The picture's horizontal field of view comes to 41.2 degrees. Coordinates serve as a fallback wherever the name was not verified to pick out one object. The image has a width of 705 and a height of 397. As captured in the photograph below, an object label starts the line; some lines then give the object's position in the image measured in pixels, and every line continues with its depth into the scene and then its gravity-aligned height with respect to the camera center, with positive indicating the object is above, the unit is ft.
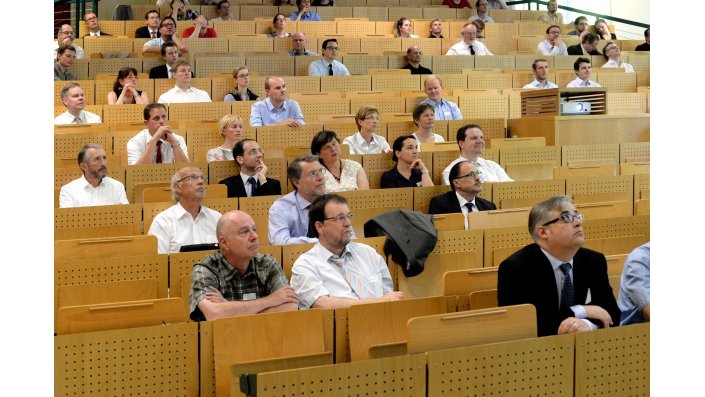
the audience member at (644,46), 37.87 +5.82
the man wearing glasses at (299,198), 17.02 -0.14
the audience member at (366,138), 23.39 +1.32
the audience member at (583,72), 30.73 +3.87
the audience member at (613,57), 34.47 +4.89
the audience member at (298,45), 32.71 +5.11
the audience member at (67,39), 31.01 +5.11
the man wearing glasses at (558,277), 11.90 -1.13
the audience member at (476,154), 21.12 +0.81
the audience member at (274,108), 25.85 +2.30
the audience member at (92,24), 35.09 +6.25
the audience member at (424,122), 23.90 +1.74
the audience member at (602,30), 39.75 +6.81
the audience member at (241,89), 27.91 +3.07
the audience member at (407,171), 20.54 +0.43
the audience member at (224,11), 37.42 +7.19
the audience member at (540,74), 30.81 +3.81
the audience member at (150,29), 34.68 +6.02
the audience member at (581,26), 38.88 +6.79
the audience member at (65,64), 29.25 +4.00
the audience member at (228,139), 21.97 +1.22
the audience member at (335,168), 19.95 +0.49
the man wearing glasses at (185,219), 16.42 -0.49
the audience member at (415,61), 32.07 +4.45
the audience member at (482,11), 41.52 +7.94
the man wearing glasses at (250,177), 19.65 +0.29
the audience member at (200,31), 34.06 +5.90
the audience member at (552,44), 35.68 +5.58
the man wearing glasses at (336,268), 13.69 -1.16
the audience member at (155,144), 21.29 +1.11
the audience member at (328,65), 30.99 +4.18
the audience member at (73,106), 24.68 +2.24
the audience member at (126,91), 27.17 +2.93
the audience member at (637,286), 12.39 -1.28
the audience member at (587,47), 35.88 +5.53
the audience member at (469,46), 34.68 +5.45
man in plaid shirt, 12.62 -1.25
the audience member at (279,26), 35.35 +6.21
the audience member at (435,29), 37.17 +6.39
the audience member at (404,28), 36.86 +6.42
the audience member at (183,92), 27.53 +2.94
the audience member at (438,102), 27.30 +2.59
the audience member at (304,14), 38.06 +7.19
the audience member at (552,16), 41.63 +7.83
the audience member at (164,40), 32.22 +5.32
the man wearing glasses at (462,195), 18.16 -0.10
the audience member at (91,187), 18.53 +0.08
